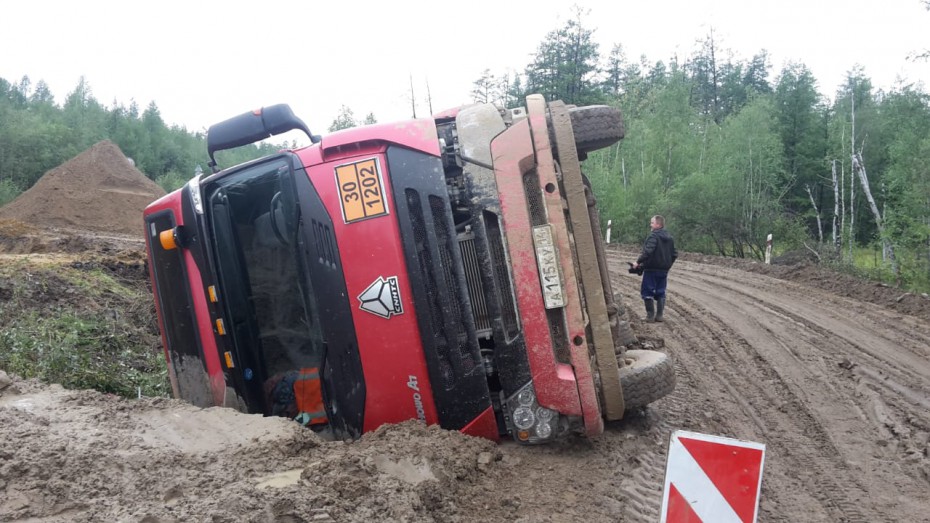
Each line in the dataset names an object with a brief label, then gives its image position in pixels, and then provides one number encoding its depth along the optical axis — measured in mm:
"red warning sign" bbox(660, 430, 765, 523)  2203
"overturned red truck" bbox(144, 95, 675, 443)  3412
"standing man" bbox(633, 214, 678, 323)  8648
